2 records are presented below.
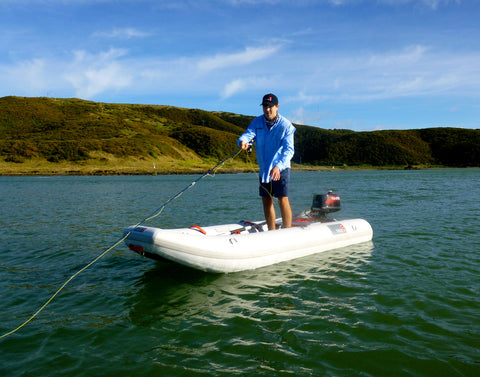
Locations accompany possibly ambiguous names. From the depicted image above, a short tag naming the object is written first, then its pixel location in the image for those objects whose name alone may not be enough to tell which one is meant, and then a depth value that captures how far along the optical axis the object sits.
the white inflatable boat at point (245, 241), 5.84
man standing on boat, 6.96
